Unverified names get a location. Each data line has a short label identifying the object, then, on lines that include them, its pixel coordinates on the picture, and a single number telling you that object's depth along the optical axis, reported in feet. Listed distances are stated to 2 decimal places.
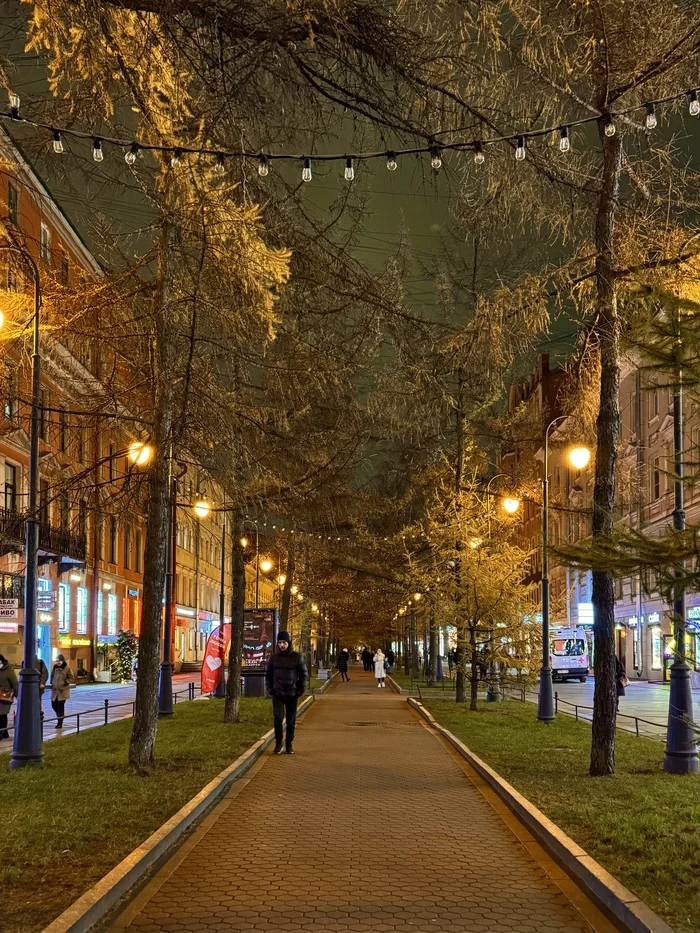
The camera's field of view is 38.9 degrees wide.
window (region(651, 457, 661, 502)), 167.84
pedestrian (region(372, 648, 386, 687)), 147.84
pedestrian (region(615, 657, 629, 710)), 101.10
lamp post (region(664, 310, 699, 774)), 44.75
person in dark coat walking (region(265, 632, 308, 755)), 52.47
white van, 183.21
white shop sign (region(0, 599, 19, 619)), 65.92
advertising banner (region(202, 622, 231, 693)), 97.96
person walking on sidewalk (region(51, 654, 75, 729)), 73.82
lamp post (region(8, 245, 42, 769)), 45.60
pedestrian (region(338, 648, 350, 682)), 177.36
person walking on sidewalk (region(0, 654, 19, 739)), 67.67
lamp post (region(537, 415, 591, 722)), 75.20
